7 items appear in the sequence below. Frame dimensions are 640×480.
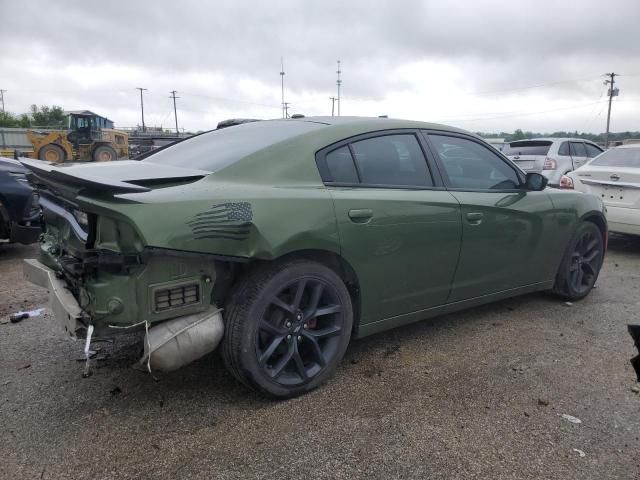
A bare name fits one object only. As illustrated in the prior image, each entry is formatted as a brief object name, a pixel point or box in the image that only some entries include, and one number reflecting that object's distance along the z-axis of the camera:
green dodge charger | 2.35
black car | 5.71
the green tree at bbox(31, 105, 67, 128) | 64.29
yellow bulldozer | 22.92
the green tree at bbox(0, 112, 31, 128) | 59.29
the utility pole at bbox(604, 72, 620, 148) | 48.09
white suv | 10.67
